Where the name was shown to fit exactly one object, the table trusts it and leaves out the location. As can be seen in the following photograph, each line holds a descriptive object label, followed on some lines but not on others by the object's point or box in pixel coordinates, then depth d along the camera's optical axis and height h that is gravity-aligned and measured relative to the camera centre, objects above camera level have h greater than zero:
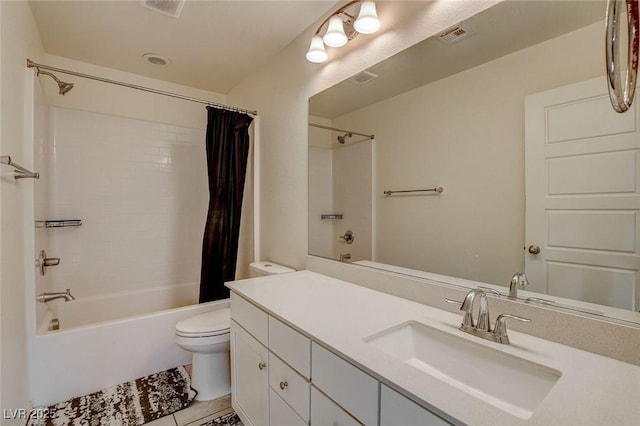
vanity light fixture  1.43 +1.00
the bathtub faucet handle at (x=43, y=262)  1.89 -0.34
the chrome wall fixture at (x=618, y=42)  0.52 +0.31
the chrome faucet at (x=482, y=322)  0.92 -0.37
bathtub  1.67 -0.88
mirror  0.97 +0.32
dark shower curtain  2.38 +0.09
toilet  1.71 -0.86
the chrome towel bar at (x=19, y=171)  1.17 +0.20
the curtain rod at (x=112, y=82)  1.68 +0.89
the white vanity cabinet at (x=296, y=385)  0.75 -0.57
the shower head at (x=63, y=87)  1.96 +0.87
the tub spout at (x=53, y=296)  1.95 -0.57
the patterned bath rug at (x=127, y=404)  1.55 -1.11
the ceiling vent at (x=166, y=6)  1.75 +1.27
